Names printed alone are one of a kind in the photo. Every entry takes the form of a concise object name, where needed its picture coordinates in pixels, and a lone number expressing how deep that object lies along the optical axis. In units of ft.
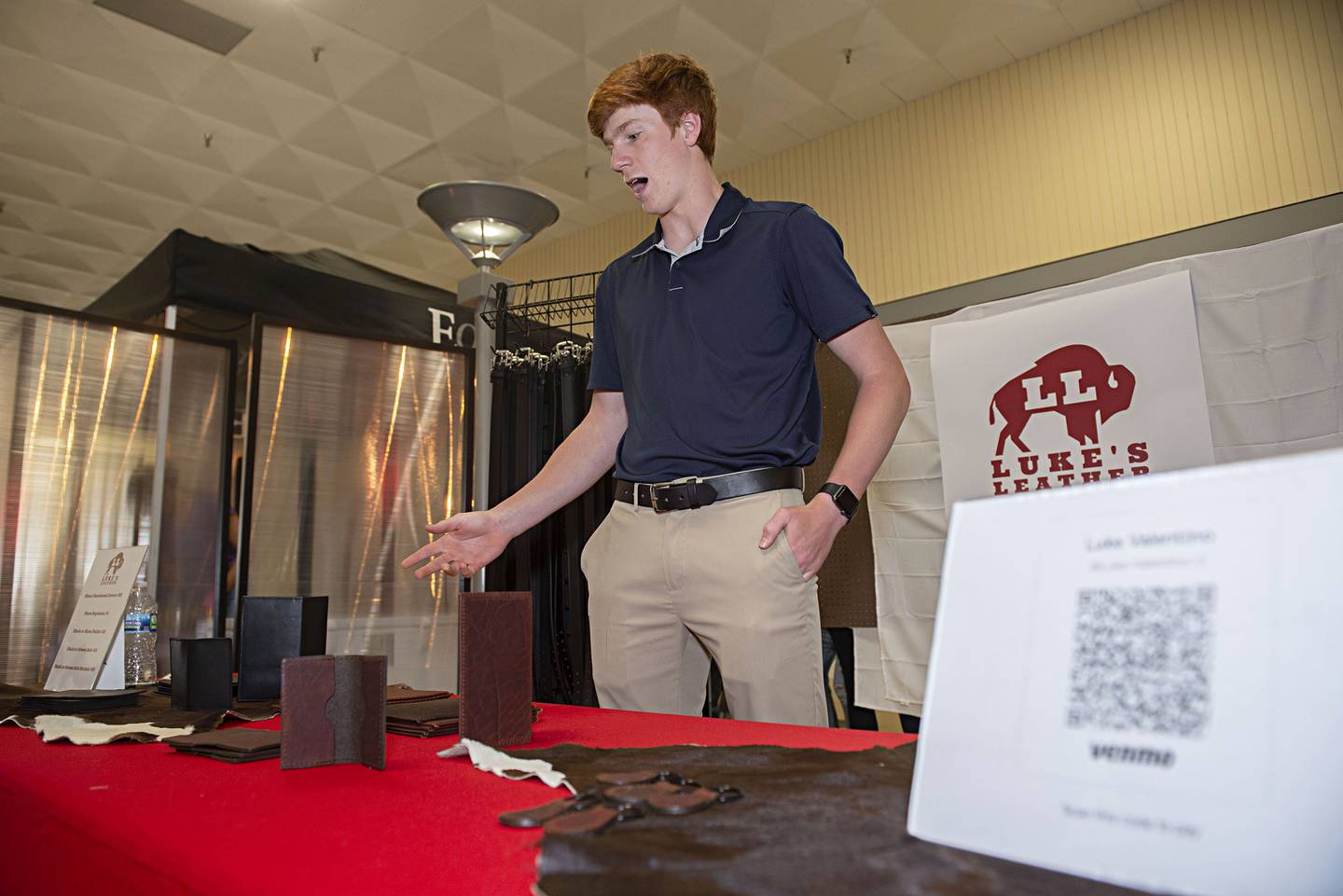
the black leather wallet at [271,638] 4.29
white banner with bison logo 8.13
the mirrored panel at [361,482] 9.64
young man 4.05
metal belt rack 10.71
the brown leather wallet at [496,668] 2.64
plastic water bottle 5.28
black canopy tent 12.69
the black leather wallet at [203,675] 3.87
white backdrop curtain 7.47
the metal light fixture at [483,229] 9.72
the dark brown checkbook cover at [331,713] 2.44
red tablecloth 1.55
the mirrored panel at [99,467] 9.05
